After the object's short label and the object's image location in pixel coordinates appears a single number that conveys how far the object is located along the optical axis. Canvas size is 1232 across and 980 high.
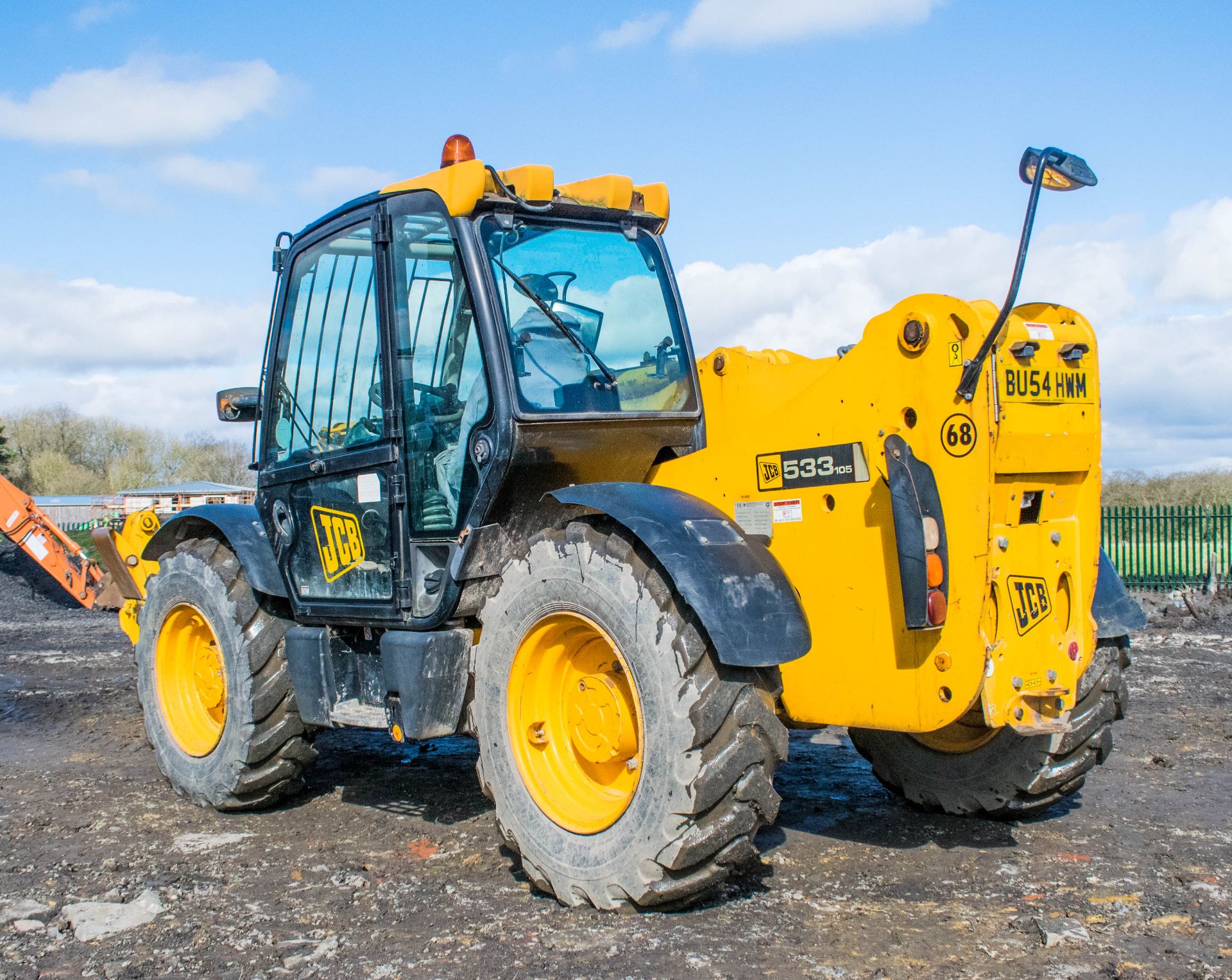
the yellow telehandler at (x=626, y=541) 3.67
